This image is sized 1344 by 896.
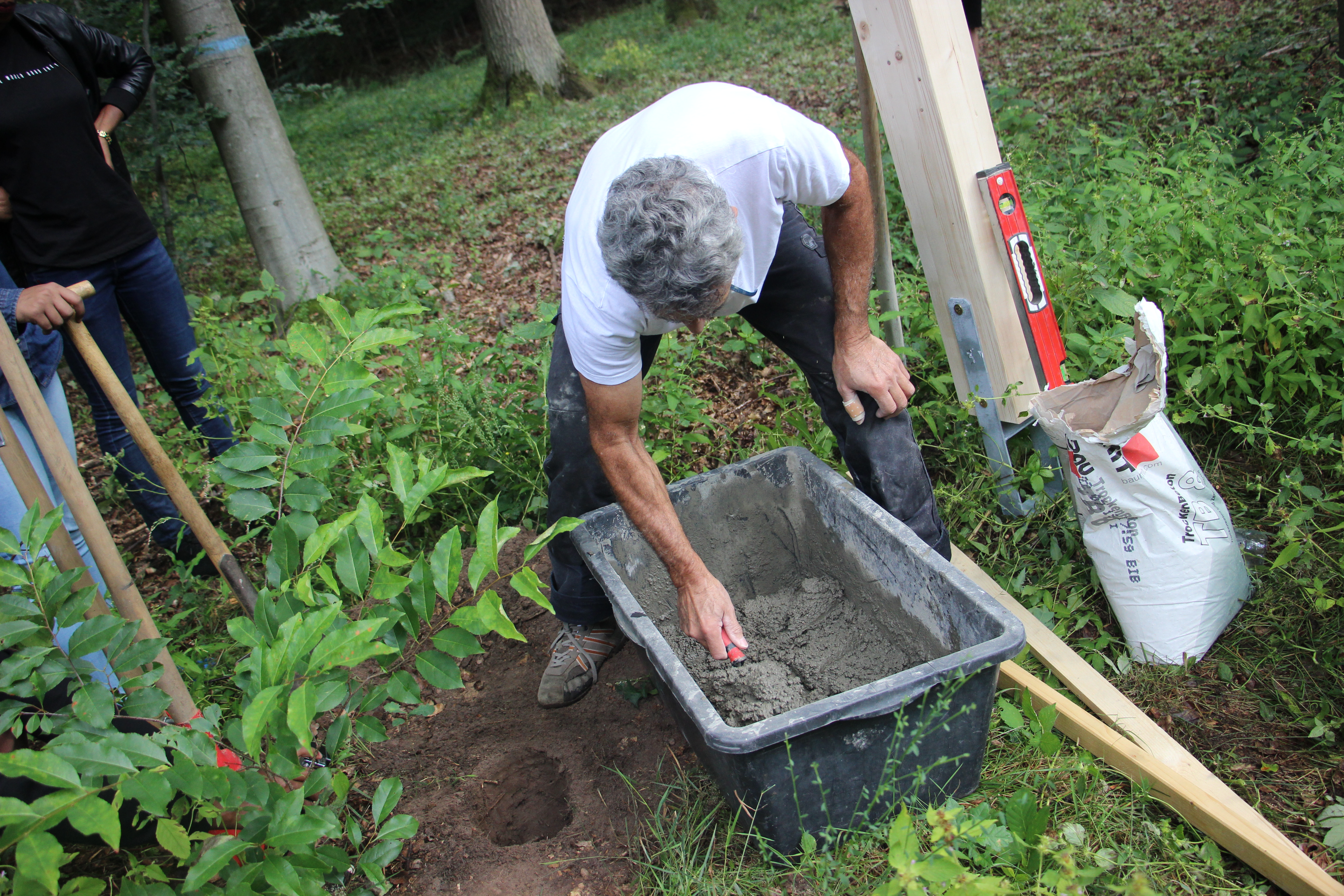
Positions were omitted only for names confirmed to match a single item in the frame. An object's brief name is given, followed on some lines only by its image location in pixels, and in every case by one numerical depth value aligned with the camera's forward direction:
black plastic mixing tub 1.57
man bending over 1.71
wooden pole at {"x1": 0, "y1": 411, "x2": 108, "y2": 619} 1.78
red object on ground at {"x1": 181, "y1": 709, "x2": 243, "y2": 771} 1.56
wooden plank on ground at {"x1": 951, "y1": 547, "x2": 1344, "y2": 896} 1.64
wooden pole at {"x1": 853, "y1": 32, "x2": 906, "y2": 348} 2.70
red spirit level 2.41
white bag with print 2.12
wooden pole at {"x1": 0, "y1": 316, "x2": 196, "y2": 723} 1.77
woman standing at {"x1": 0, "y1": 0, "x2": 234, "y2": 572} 2.81
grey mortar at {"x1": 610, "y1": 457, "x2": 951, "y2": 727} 2.11
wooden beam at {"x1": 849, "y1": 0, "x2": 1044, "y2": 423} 2.30
